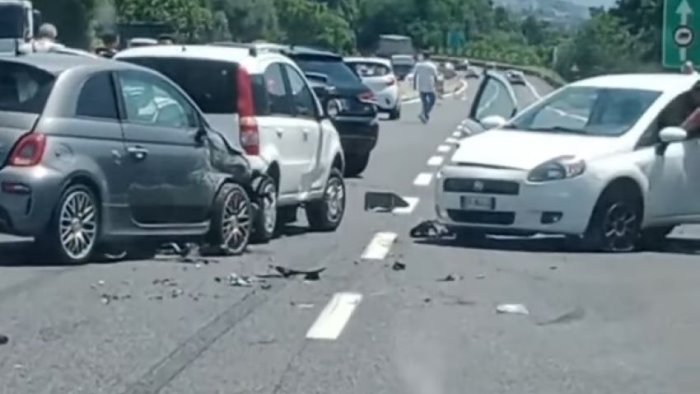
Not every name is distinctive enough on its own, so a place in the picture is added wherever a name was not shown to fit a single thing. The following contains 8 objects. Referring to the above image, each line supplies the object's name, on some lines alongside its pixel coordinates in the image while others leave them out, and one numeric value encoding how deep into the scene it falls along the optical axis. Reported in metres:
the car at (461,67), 94.72
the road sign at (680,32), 30.00
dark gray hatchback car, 14.05
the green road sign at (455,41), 123.57
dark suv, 25.64
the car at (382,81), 49.28
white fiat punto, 16.75
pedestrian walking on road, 46.00
